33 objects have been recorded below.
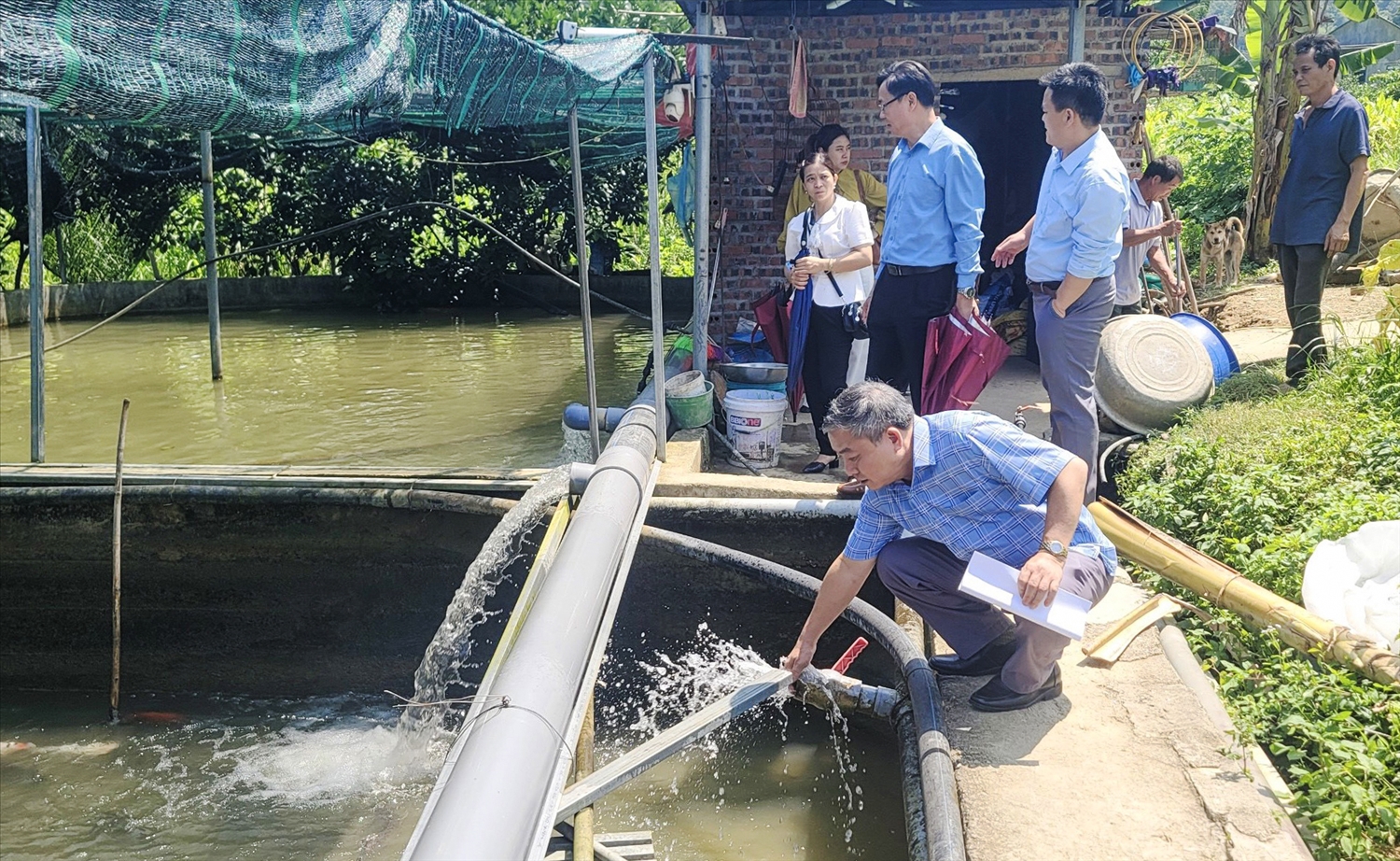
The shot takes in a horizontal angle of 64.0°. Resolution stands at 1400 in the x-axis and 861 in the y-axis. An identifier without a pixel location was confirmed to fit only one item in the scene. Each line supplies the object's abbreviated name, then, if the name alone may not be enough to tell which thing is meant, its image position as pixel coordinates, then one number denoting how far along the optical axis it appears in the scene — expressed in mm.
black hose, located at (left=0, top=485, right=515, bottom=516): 5843
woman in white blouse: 5773
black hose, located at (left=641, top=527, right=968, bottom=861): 2936
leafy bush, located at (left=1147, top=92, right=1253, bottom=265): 15102
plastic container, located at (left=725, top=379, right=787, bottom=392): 6934
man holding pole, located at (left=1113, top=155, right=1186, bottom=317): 7016
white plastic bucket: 6289
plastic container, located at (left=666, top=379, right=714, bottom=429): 6367
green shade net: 3895
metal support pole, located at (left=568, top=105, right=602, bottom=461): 5809
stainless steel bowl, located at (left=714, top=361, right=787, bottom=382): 6953
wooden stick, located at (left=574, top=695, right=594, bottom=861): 3164
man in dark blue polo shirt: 6180
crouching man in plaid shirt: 3258
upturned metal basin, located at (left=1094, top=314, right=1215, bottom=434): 6477
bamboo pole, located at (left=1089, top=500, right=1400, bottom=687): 3588
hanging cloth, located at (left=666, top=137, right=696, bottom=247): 9508
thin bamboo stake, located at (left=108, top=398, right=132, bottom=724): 5465
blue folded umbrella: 6180
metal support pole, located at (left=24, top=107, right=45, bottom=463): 6105
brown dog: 12531
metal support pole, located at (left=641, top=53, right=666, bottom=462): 5742
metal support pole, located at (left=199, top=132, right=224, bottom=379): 9148
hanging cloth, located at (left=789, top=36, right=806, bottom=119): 7578
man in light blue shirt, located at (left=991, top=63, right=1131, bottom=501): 4660
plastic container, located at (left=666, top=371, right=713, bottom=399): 6383
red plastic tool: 4043
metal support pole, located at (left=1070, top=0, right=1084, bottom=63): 7863
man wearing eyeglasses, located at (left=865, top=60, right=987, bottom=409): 5168
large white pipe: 2508
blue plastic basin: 7078
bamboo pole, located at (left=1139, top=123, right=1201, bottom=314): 8570
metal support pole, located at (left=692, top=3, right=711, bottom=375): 6574
